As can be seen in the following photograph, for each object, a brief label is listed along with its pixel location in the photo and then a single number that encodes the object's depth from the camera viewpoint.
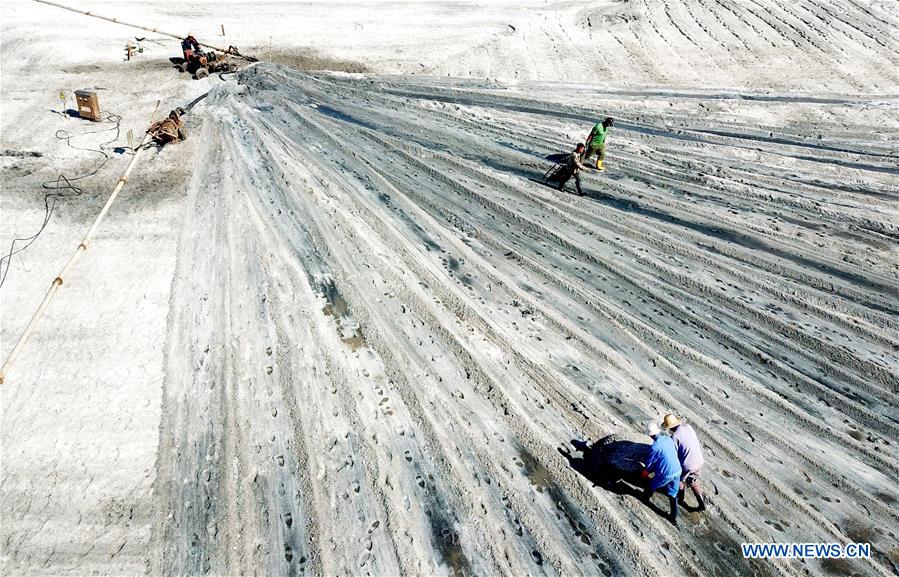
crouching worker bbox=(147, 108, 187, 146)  13.98
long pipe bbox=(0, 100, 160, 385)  8.16
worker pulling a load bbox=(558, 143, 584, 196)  12.61
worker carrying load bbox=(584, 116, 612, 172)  13.34
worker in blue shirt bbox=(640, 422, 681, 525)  6.21
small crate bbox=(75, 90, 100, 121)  14.70
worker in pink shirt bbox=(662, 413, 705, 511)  6.47
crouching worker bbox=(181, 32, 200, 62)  18.02
